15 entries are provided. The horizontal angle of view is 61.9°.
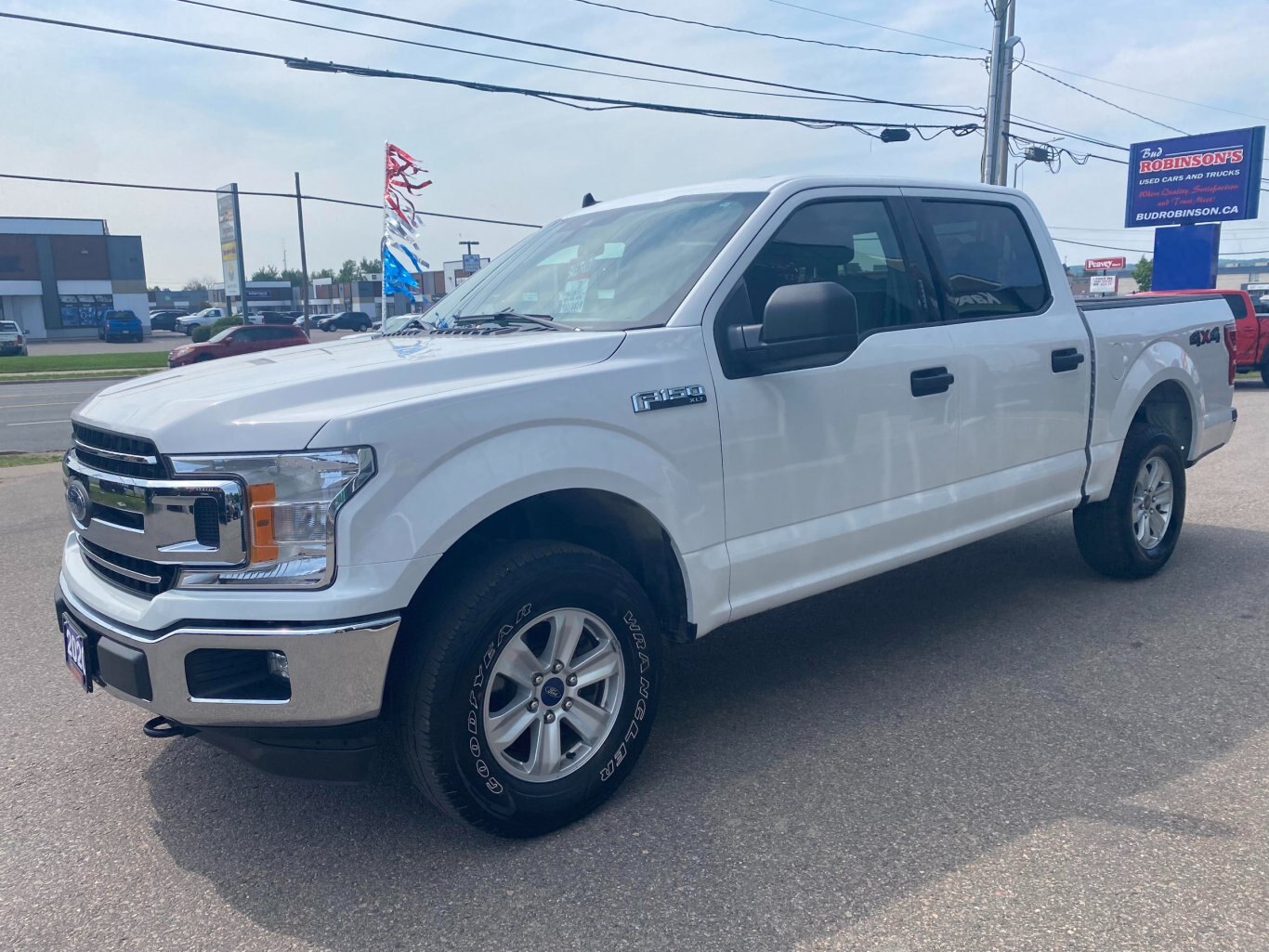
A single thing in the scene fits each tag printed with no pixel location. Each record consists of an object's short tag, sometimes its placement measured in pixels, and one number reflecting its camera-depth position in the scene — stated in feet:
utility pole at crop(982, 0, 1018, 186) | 65.98
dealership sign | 99.35
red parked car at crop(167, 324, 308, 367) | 103.04
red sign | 315.00
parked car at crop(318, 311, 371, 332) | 219.63
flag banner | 69.97
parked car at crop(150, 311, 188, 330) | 252.01
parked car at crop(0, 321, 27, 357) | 153.99
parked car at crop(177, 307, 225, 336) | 236.43
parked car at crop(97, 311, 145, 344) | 194.75
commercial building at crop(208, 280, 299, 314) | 322.34
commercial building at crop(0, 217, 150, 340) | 228.63
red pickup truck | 59.88
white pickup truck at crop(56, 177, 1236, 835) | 9.12
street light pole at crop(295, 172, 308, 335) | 157.42
